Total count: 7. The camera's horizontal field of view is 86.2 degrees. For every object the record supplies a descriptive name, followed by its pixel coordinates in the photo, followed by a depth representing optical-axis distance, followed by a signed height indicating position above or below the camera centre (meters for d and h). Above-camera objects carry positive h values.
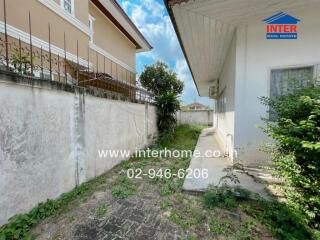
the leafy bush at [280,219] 2.17 -1.48
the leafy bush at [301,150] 2.29 -0.50
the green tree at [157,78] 14.10 +3.16
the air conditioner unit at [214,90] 10.30 +1.67
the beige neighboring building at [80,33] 3.80 +2.58
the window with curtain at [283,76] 3.86 +0.91
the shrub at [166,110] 8.66 +0.31
